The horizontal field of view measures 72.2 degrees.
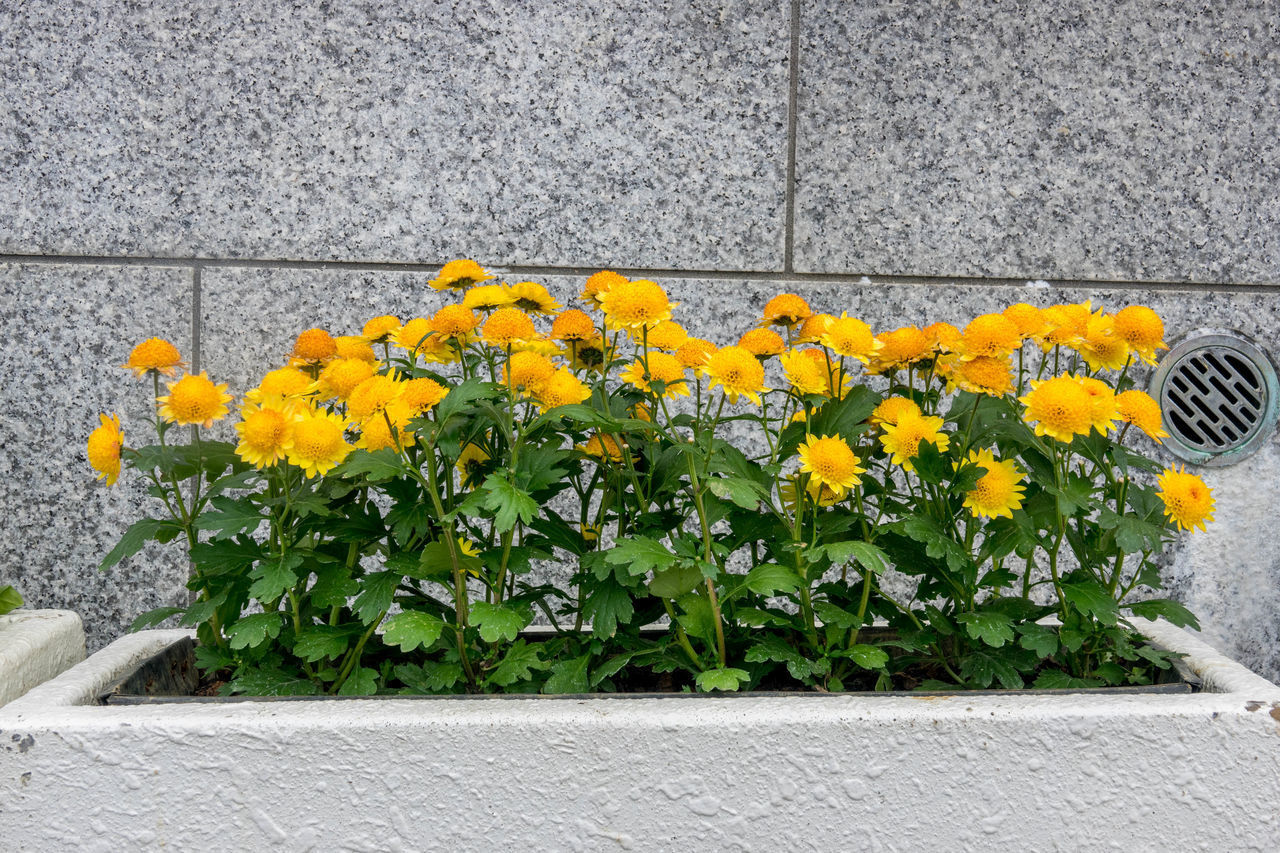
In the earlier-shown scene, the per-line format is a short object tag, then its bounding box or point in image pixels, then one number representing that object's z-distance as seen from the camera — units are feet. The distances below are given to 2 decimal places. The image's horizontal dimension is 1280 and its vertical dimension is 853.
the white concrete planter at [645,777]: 3.28
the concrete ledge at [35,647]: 4.32
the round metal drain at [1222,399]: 6.89
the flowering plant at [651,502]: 3.57
